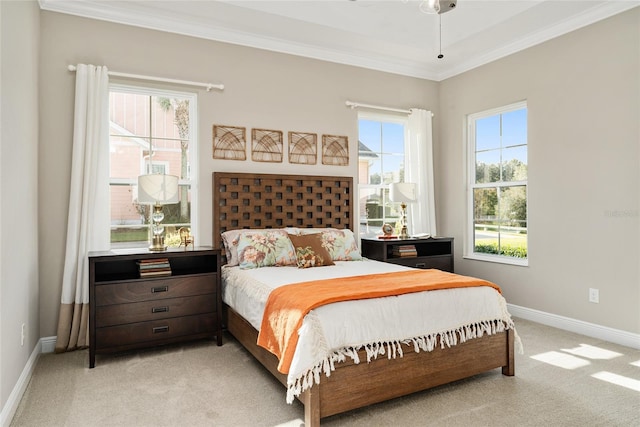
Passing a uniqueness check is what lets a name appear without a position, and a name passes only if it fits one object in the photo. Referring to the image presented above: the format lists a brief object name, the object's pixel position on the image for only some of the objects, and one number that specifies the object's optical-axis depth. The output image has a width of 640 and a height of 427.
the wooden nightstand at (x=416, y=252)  4.38
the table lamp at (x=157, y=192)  3.39
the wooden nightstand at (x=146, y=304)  3.09
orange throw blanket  2.22
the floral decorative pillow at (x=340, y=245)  3.94
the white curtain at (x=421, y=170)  5.00
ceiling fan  2.36
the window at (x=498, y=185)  4.40
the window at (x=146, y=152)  3.76
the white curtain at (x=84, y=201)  3.36
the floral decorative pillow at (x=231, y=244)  3.72
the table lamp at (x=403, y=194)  4.60
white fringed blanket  2.12
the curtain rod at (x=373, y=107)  4.70
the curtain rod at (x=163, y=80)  3.58
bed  2.21
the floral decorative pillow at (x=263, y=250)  3.55
